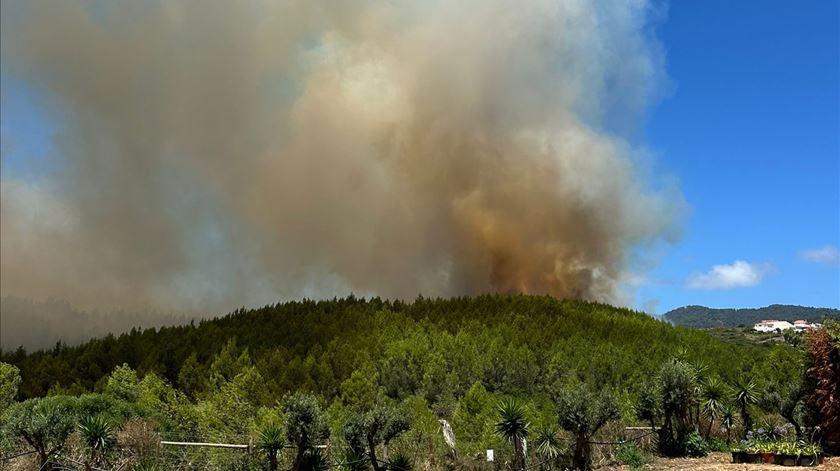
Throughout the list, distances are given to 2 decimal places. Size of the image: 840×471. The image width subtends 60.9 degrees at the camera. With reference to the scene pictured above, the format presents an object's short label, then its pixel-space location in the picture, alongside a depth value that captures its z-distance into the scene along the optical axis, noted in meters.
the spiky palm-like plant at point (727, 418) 35.00
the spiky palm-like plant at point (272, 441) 23.80
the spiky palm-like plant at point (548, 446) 26.31
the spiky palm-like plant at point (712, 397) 33.91
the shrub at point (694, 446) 31.19
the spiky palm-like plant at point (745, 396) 35.91
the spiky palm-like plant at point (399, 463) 24.84
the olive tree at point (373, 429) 24.23
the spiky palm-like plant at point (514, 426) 24.53
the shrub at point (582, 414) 25.55
